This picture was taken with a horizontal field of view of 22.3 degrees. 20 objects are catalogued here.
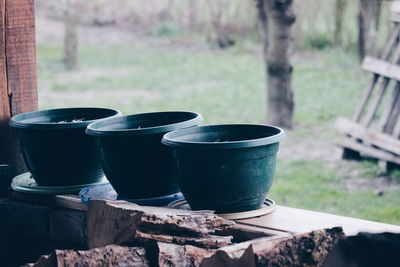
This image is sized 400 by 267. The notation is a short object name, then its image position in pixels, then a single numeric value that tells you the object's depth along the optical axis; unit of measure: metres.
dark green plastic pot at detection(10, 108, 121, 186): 3.99
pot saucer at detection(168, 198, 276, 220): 3.49
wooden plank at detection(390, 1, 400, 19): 10.46
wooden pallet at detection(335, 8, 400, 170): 10.05
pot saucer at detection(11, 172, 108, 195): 4.09
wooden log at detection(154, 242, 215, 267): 3.06
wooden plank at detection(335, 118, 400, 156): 9.83
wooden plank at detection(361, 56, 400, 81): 10.39
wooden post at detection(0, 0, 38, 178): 4.54
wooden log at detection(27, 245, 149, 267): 2.99
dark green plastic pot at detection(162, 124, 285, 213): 3.36
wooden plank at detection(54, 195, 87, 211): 3.90
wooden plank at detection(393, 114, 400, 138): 10.02
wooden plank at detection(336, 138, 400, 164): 9.70
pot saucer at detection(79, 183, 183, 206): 3.77
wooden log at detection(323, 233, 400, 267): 2.40
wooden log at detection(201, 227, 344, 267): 2.77
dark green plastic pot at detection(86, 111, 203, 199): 3.65
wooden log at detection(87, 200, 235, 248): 3.17
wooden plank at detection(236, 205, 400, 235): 3.32
